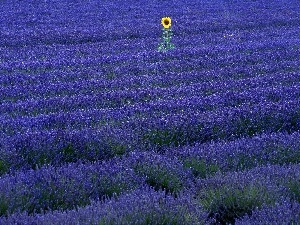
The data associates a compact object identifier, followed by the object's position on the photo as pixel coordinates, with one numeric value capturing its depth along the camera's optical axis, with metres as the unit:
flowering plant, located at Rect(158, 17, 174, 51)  21.42
